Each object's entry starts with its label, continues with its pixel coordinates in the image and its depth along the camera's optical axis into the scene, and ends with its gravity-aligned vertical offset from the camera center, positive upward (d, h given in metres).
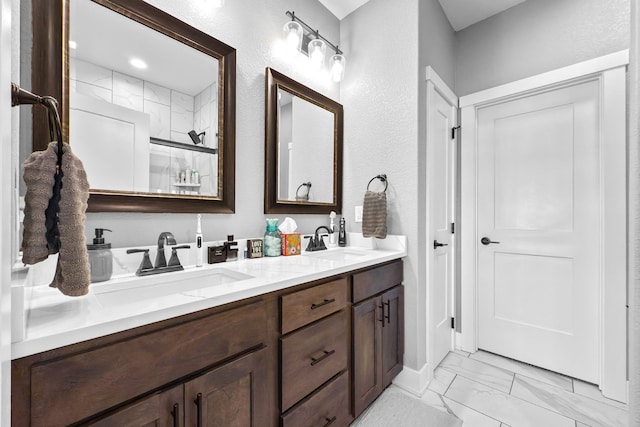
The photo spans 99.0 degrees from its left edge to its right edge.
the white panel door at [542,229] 1.87 -0.12
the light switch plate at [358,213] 2.12 +0.00
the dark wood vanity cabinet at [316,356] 1.07 -0.62
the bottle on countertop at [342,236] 2.10 -0.17
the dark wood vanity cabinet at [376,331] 1.43 -0.68
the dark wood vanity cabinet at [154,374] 0.58 -0.41
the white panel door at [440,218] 1.92 -0.04
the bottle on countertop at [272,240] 1.61 -0.16
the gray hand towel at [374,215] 1.84 -0.01
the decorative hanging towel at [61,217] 0.61 -0.01
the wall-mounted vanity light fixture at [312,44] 1.73 +1.16
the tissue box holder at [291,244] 1.68 -0.19
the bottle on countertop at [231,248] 1.44 -0.18
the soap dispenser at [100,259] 0.99 -0.16
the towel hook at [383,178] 1.96 +0.26
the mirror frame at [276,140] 1.67 +0.46
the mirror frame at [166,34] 0.96 +0.53
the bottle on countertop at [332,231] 2.07 -0.14
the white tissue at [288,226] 1.72 -0.08
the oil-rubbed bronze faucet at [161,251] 1.17 -0.16
